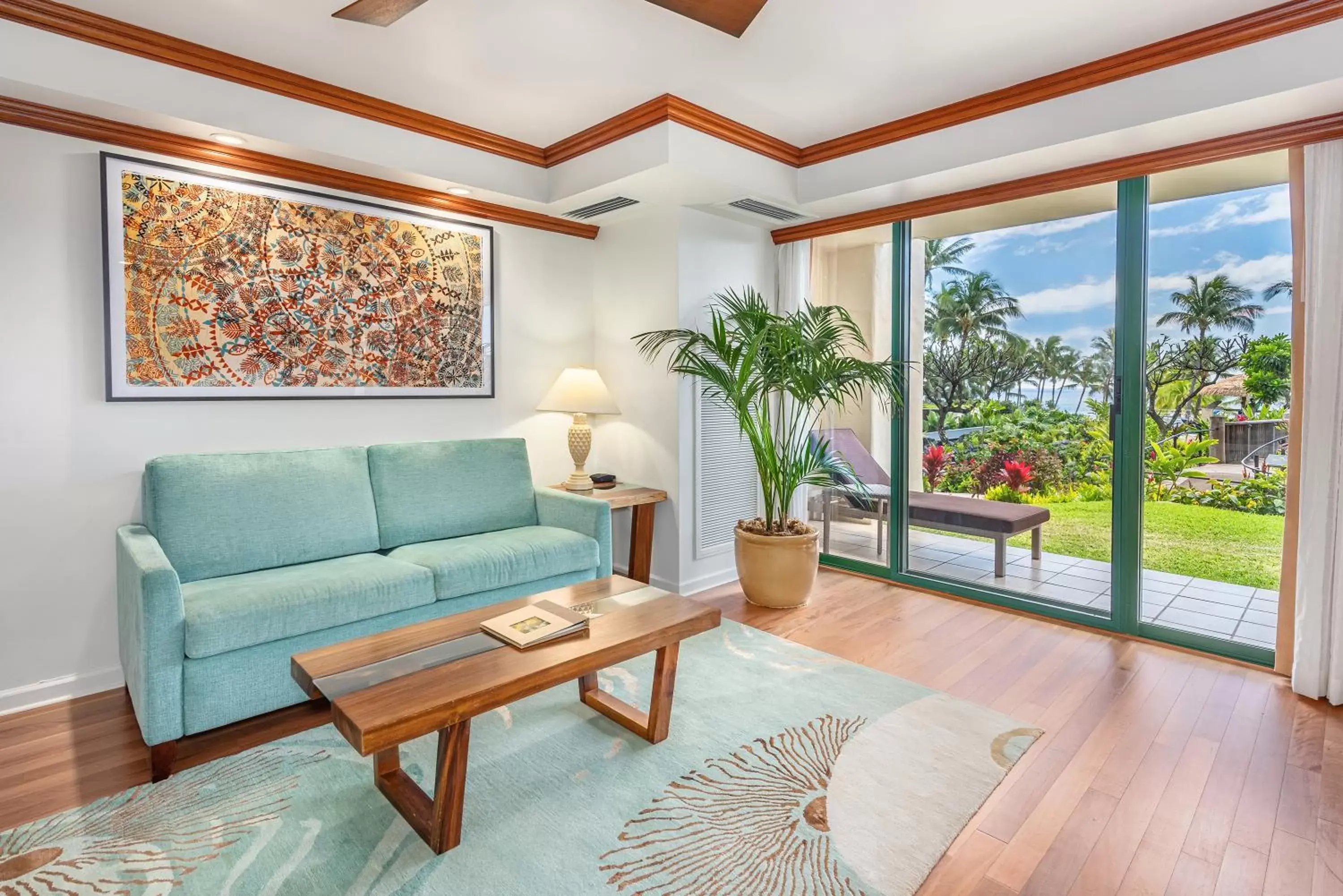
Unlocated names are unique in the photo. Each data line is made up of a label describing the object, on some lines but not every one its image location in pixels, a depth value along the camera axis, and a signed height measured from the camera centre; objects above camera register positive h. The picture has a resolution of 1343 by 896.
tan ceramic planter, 3.75 -0.74
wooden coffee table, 1.65 -0.65
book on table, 2.07 -0.60
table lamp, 3.99 +0.16
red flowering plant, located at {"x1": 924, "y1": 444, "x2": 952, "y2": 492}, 4.05 -0.19
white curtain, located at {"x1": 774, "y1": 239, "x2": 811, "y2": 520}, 4.52 +0.98
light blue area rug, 1.74 -1.10
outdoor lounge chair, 3.77 -0.46
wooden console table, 4.00 -0.58
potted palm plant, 3.71 +0.26
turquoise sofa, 2.27 -0.53
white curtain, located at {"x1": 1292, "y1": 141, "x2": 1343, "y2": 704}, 2.67 -0.03
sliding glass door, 3.03 +0.13
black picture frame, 2.75 +0.69
